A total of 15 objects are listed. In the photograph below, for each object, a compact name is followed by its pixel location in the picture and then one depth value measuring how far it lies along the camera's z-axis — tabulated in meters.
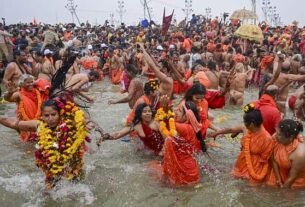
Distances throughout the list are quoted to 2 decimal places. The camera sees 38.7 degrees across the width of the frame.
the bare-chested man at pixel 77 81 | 6.92
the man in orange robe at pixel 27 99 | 6.64
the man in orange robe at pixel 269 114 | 5.43
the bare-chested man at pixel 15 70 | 8.22
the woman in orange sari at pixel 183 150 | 4.75
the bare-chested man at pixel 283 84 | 7.87
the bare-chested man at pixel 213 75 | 9.20
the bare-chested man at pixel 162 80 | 6.25
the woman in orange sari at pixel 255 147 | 4.58
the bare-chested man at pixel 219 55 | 14.04
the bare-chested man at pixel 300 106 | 6.41
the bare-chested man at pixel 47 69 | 8.92
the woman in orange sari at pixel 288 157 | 4.31
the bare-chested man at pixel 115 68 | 14.51
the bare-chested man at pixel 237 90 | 10.03
